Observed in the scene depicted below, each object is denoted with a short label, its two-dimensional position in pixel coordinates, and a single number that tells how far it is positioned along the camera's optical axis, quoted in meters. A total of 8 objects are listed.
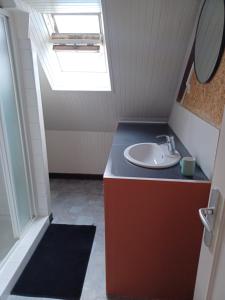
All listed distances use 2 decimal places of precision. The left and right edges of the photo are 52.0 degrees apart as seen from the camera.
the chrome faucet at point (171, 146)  1.67
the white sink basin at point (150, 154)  1.64
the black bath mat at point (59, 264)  1.59
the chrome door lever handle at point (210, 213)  0.76
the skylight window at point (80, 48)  2.05
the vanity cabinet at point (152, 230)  1.30
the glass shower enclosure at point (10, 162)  1.68
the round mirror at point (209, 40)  1.26
